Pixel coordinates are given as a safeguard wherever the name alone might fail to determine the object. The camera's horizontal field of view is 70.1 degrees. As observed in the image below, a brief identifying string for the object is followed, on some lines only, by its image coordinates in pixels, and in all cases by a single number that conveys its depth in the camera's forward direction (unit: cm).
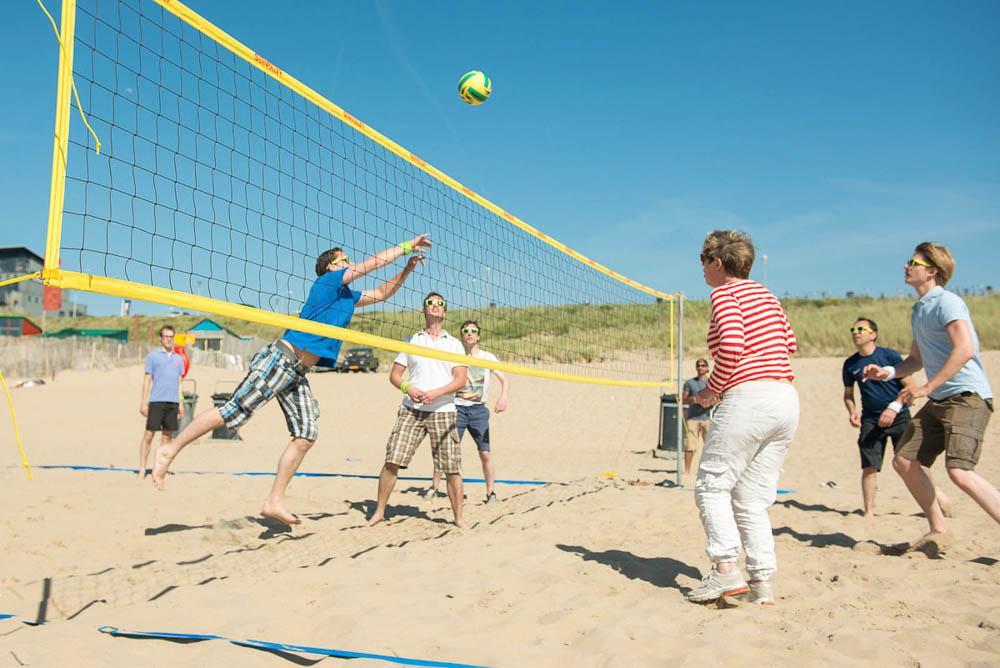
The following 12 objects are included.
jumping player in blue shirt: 388
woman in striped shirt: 282
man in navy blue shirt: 489
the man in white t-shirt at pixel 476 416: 560
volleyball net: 248
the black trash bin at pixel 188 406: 1050
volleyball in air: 560
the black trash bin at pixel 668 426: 964
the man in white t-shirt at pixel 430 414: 446
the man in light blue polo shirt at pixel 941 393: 334
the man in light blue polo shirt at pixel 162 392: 645
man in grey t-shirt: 732
